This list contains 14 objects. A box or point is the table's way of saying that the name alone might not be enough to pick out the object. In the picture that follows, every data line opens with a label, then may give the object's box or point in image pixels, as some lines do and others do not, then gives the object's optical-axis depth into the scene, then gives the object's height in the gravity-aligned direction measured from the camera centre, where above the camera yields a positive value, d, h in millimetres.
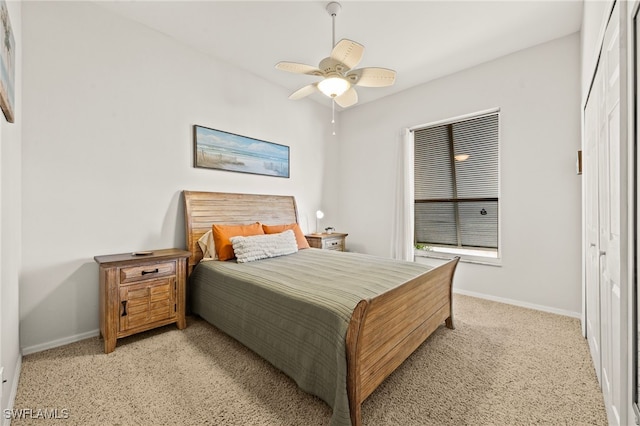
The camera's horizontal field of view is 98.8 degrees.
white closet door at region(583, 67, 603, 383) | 1814 -70
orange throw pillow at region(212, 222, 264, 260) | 2924 -253
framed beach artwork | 3254 +783
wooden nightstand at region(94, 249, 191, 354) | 2213 -693
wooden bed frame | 1396 -667
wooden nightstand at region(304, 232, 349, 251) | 4129 -443
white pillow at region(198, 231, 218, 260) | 2984 -369
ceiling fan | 2223 +1254
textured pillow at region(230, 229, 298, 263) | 2820 -367
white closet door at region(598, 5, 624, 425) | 1233 -46
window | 3652 +364
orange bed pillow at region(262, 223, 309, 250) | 3514 -229
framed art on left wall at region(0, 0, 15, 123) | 1432 +852
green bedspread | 1502 -642
